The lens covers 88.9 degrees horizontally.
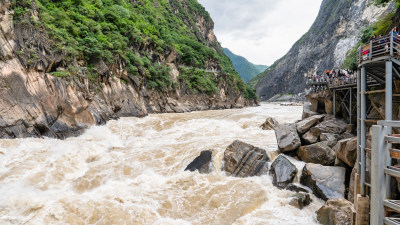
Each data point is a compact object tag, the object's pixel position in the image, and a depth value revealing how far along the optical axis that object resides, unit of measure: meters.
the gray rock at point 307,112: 18.29
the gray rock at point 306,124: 13.05
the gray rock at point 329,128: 12.30
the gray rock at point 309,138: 12.02
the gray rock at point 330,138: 11.05
